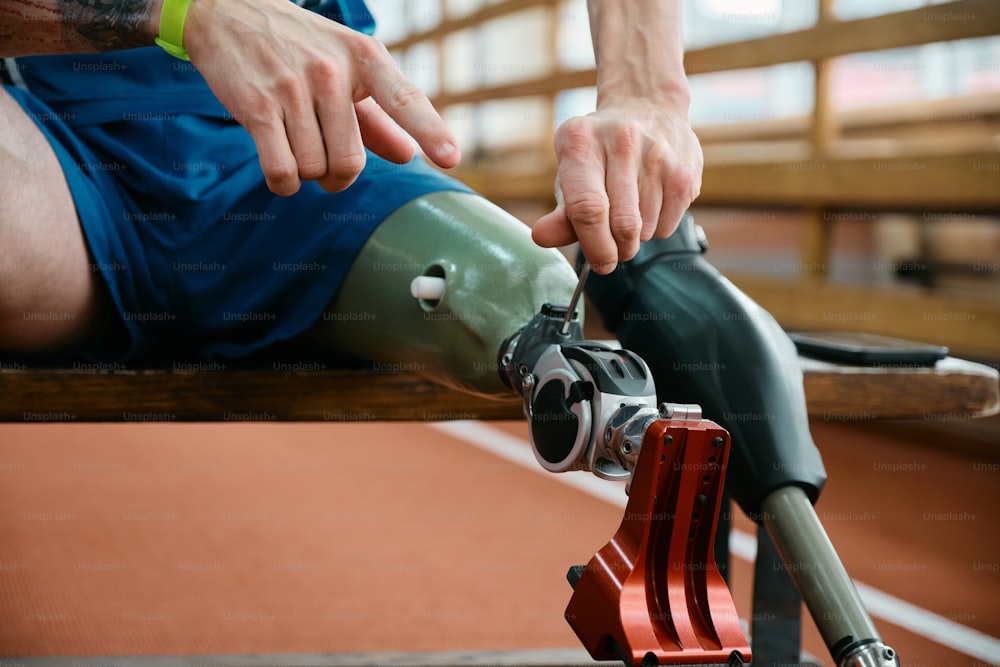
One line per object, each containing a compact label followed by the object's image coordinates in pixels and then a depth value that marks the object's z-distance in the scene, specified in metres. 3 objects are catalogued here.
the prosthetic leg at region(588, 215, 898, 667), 0.60
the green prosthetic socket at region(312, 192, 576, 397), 0.76
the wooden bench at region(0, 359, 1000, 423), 0.87
